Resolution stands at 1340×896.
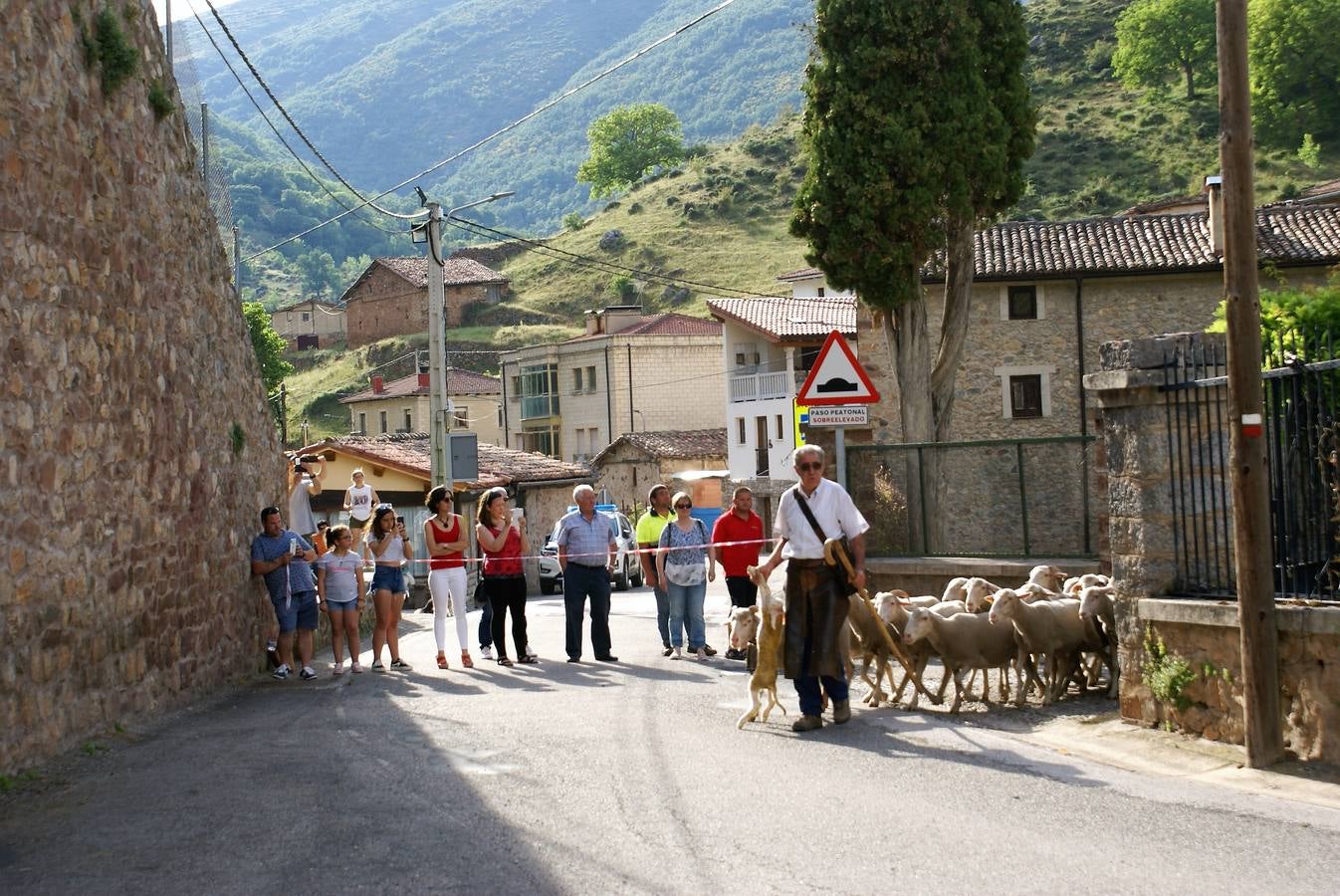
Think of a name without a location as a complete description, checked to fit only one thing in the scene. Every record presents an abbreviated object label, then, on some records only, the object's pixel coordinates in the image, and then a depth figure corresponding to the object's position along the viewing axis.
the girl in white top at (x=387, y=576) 16.77
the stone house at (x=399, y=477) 41.50
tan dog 11.42
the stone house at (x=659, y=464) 64.12
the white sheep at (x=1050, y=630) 11.98
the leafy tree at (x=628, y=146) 147.25
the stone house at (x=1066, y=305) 41.91
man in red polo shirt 16.34
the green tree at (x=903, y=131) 24.95
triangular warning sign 15.47
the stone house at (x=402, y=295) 109.88
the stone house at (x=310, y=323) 122.44
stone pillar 10.50
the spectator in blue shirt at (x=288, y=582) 16.19
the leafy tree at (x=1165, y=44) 100.00
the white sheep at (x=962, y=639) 11.89
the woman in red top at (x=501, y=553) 16.59
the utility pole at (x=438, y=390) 26.89
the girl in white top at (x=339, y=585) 16.39
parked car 39.06
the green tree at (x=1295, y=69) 87.19
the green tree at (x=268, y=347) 81.00
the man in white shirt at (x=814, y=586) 11.04
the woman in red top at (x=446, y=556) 16.58
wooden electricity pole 9.10
